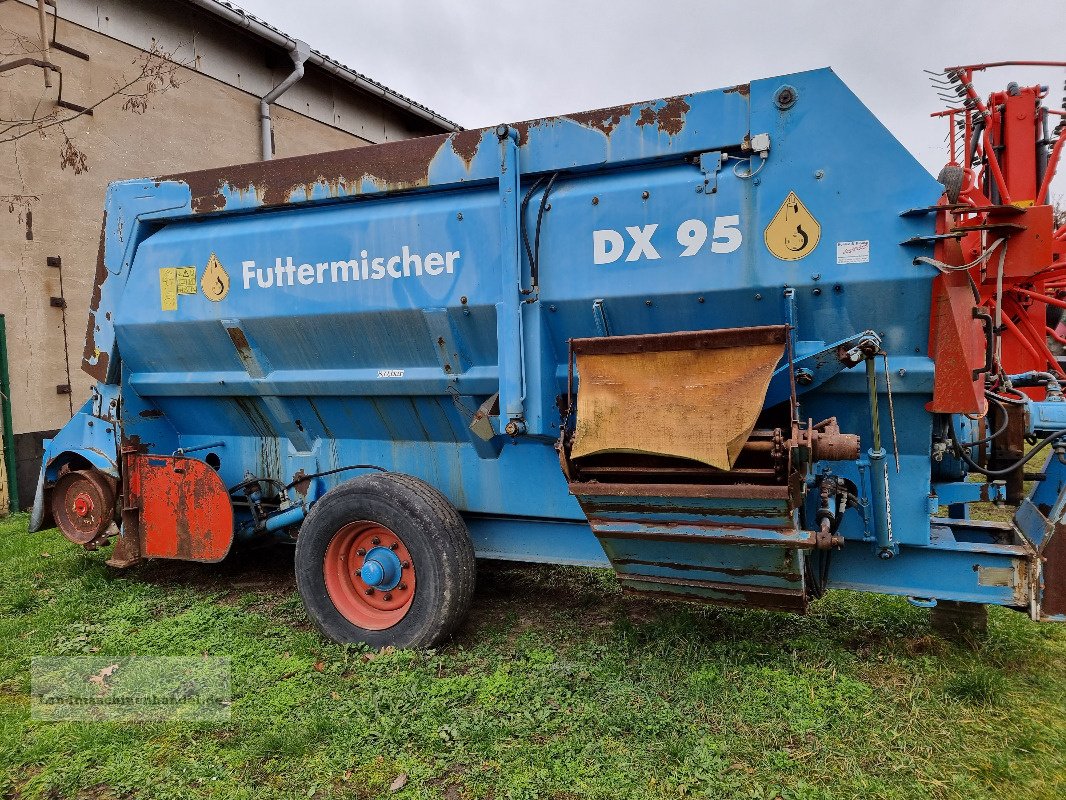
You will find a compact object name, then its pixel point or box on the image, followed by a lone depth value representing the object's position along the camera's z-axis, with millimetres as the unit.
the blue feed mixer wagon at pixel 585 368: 2740
